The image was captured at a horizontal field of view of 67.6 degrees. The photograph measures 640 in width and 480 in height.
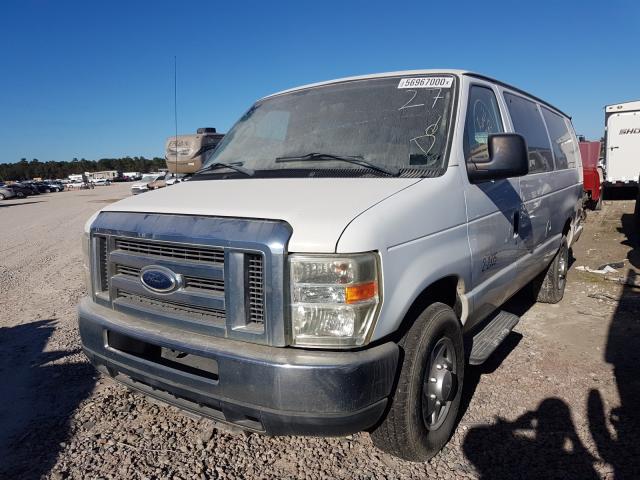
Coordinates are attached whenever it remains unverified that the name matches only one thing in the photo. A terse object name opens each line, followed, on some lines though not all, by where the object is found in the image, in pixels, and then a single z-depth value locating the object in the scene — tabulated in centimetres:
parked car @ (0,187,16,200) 4656
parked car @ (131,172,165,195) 2579
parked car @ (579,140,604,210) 999
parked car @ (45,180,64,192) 6750
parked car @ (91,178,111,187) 8575
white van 204
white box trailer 1449
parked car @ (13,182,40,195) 5661
